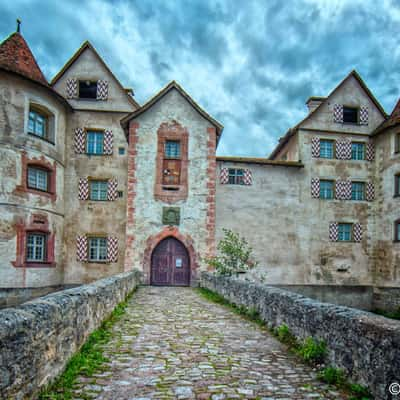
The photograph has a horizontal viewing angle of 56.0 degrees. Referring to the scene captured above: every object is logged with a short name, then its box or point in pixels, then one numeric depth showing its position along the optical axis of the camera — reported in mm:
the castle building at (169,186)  17281
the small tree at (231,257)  14383
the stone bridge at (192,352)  3635
